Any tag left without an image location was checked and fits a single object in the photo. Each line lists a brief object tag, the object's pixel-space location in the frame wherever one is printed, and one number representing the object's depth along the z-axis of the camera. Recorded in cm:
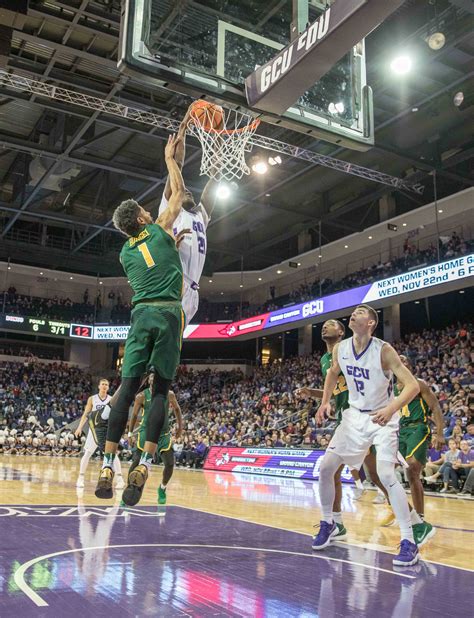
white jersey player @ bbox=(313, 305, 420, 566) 464
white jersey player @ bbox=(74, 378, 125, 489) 980
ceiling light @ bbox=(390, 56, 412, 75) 1340
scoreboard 2972
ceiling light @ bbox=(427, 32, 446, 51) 1259
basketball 622
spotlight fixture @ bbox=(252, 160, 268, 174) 1761
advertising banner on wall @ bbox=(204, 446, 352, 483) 1519
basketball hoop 757
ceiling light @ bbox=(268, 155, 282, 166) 1778
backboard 614
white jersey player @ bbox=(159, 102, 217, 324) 500
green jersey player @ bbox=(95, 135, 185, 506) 400
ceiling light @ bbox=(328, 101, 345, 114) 678
